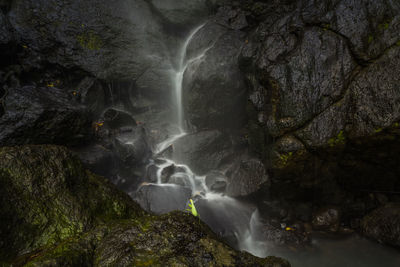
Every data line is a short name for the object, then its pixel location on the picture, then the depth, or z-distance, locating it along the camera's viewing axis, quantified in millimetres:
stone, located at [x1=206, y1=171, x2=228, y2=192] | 7945
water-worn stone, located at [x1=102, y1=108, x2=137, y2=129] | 9211
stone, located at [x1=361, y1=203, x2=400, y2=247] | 5449
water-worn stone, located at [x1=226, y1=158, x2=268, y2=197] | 6949
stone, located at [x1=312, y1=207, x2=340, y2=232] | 6219
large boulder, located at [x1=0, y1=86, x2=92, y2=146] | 5547
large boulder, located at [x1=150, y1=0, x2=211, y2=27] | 10695
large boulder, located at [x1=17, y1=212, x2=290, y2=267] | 1500
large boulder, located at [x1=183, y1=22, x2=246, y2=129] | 8648
